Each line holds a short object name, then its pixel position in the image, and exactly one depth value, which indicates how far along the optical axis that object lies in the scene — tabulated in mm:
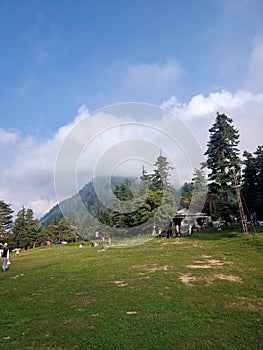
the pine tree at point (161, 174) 43197
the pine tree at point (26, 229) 48906
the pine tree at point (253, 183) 32000
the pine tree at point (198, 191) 45256
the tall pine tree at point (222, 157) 28873
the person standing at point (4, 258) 14477
